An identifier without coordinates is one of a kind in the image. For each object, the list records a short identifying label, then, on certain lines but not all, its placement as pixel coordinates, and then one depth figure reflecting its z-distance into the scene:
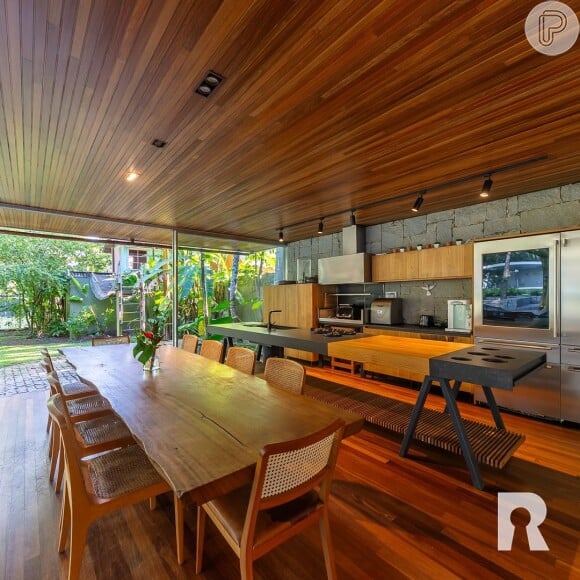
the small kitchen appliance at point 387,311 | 5.06
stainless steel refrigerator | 3.17
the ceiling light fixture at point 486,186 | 3.22
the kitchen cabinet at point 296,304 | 6.17
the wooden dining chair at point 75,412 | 2.27
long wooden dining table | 1.11
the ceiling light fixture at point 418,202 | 3.76
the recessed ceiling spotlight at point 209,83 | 1.79
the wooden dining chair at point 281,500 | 1.09
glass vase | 2.52
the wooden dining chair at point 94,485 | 1.32
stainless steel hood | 5.39
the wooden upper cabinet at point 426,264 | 4.26
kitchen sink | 4.68
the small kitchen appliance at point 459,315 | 4.35
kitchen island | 2.03
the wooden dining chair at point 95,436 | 1.90
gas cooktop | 3.54
